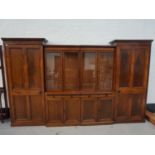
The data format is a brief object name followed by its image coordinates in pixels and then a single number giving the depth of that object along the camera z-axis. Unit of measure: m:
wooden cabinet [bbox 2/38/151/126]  2.61
